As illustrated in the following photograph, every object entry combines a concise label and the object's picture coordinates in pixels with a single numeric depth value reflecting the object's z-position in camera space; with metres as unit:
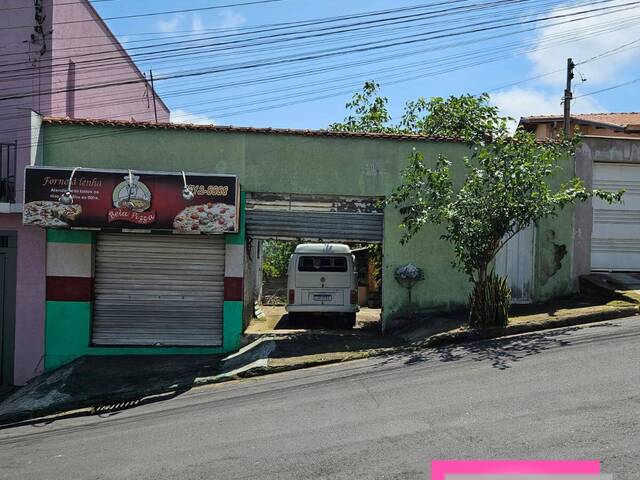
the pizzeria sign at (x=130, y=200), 10.17
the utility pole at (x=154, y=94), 19.34
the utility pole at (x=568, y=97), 20.48
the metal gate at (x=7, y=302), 11.23
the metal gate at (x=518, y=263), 12.20
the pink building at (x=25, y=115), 11.16
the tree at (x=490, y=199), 9.38
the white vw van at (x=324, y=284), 13.53
